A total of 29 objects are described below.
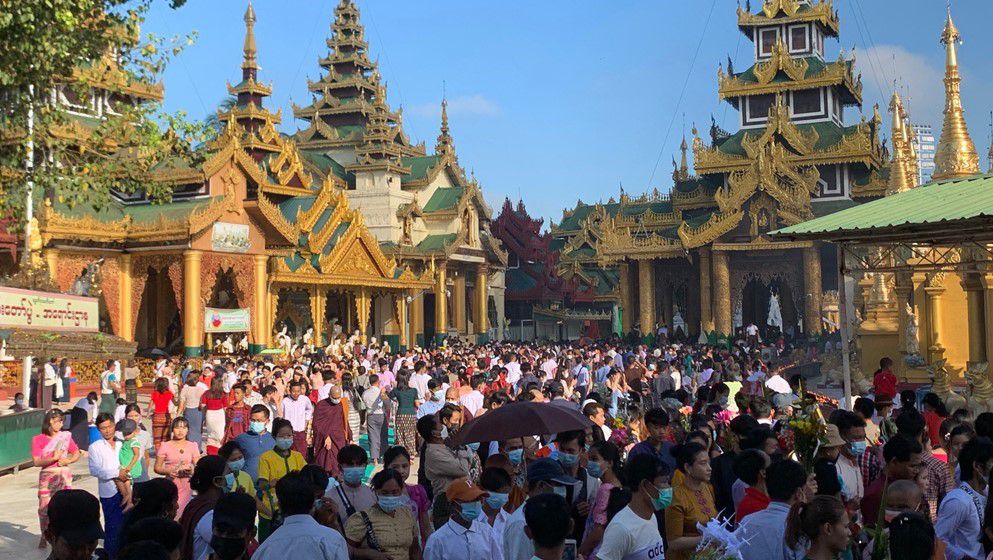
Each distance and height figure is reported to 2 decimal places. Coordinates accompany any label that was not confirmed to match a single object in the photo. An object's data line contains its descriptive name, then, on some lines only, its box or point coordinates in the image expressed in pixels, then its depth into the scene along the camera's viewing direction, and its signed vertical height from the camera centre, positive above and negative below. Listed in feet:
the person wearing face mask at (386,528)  19.34 -3.48
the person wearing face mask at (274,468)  24.27 -3.17
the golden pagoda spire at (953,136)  61.93 +10.70
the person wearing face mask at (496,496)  19.76 -3.00
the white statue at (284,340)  107.65 -0.57
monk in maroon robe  37.24 -3.16
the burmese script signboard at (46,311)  48.55 +1.34
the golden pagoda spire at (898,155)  86.84 +13.30
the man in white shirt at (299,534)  16.92 -3.15
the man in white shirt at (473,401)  42.57 -2.77
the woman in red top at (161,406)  49.67 -3.17
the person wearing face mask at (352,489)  21.83 -3.14
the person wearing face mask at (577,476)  22.03 -3.22
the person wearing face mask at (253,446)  29.55 -3.00
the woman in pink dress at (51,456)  32.53 -3.48
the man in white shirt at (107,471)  29.35 -3.56
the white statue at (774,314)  198.43 +1.82
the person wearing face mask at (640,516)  17.19 -3.05
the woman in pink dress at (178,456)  28.02 -3.07
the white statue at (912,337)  71.41 -1.05
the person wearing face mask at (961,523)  18.44 -3.43
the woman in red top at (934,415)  32.94 -2.91
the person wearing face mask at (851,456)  22.59 -2.87
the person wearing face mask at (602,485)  19.92 -3.06
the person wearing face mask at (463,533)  18.38 -3.43
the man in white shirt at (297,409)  41.14 -2.83
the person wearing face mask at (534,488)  17.98 -3.06
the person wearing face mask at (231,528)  15.85 -2.79
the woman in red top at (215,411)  45.19 -3.12
